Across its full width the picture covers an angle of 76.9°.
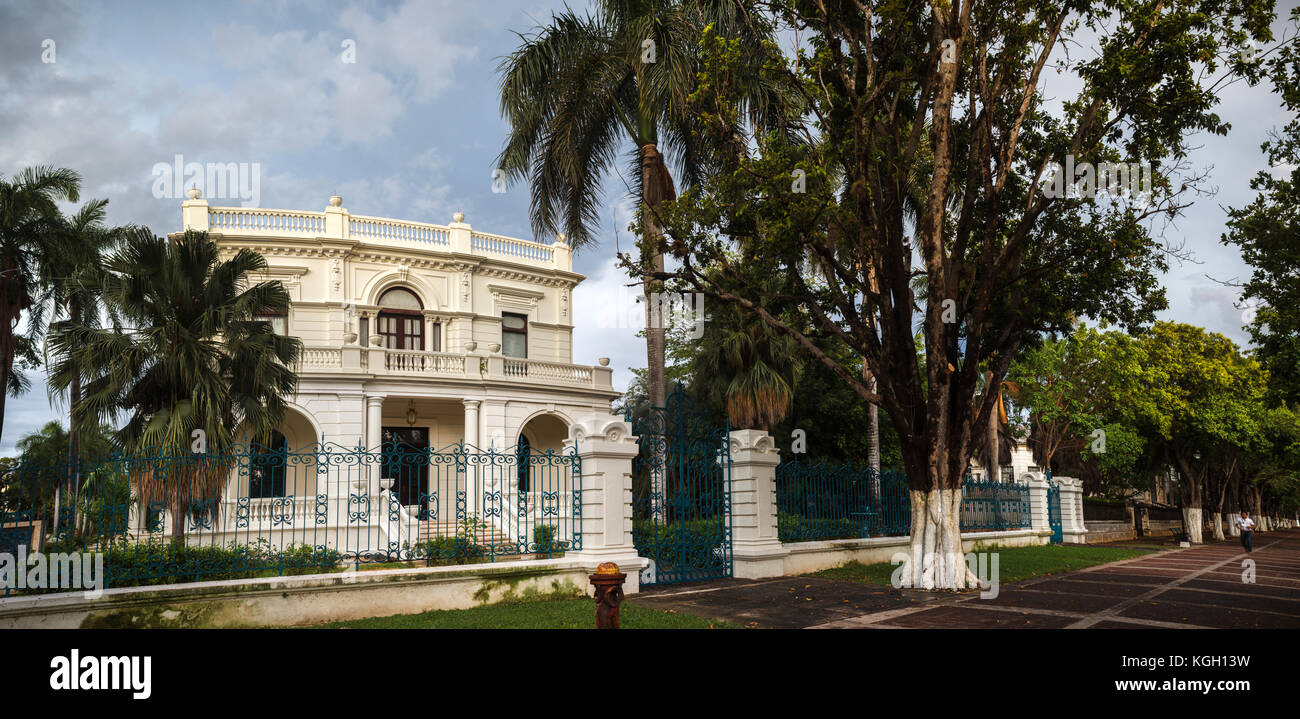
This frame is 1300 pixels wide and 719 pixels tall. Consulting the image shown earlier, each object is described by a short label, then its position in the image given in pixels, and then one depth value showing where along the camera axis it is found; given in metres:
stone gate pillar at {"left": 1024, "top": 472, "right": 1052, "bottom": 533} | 24.83
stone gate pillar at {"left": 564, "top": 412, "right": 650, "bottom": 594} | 11.71
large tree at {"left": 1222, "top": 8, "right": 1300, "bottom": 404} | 14.14
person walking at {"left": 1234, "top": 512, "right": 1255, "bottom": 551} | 23.82
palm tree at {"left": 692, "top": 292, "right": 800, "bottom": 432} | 18.69
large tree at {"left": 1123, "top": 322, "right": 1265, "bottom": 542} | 30.61
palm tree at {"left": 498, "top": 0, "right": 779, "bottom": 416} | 16.12
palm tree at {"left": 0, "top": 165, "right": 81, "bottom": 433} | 20.88
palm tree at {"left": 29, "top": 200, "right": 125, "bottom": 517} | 21.22
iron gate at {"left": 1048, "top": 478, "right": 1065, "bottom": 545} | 26.09
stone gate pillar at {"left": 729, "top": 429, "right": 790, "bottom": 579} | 14.12
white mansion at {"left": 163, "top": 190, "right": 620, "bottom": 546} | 22.59
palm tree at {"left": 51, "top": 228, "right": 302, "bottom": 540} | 12.41
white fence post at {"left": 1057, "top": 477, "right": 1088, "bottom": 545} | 26.36
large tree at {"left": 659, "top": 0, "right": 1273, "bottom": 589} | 12.30
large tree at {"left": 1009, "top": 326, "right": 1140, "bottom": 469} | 31.89
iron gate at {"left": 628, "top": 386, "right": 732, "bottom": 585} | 13.48
